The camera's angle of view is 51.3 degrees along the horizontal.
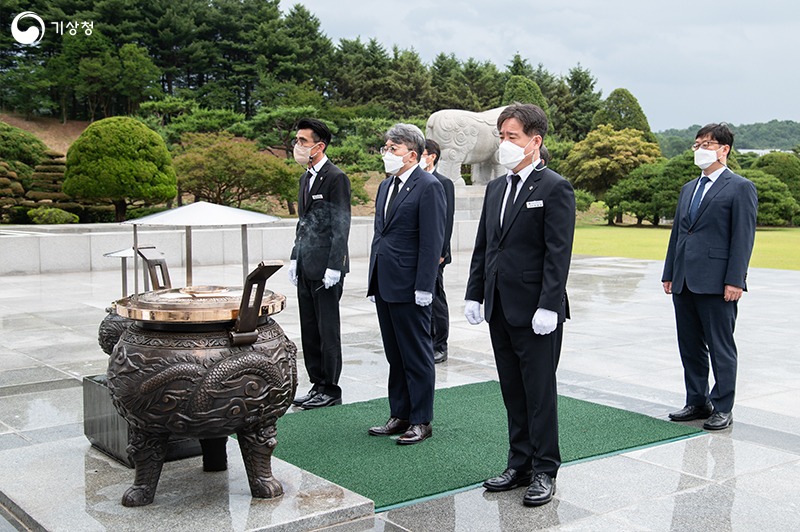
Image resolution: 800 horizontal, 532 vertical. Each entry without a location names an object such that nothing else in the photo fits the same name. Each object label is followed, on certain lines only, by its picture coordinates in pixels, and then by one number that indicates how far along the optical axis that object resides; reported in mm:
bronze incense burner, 3150
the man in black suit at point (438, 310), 6504
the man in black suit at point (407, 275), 4398
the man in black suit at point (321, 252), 4992
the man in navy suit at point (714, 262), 4605
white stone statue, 18969
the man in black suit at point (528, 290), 3469
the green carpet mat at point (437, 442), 3783
